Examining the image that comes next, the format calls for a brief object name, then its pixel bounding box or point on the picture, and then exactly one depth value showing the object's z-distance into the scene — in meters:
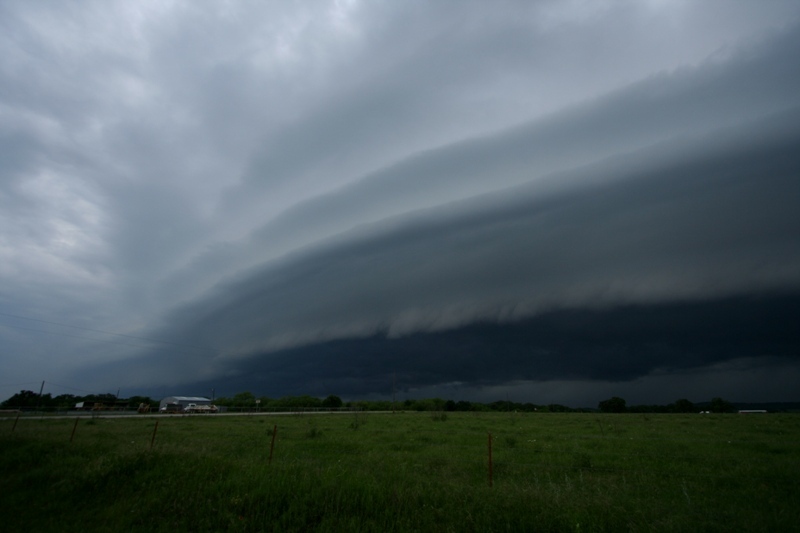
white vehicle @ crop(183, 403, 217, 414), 81.50
